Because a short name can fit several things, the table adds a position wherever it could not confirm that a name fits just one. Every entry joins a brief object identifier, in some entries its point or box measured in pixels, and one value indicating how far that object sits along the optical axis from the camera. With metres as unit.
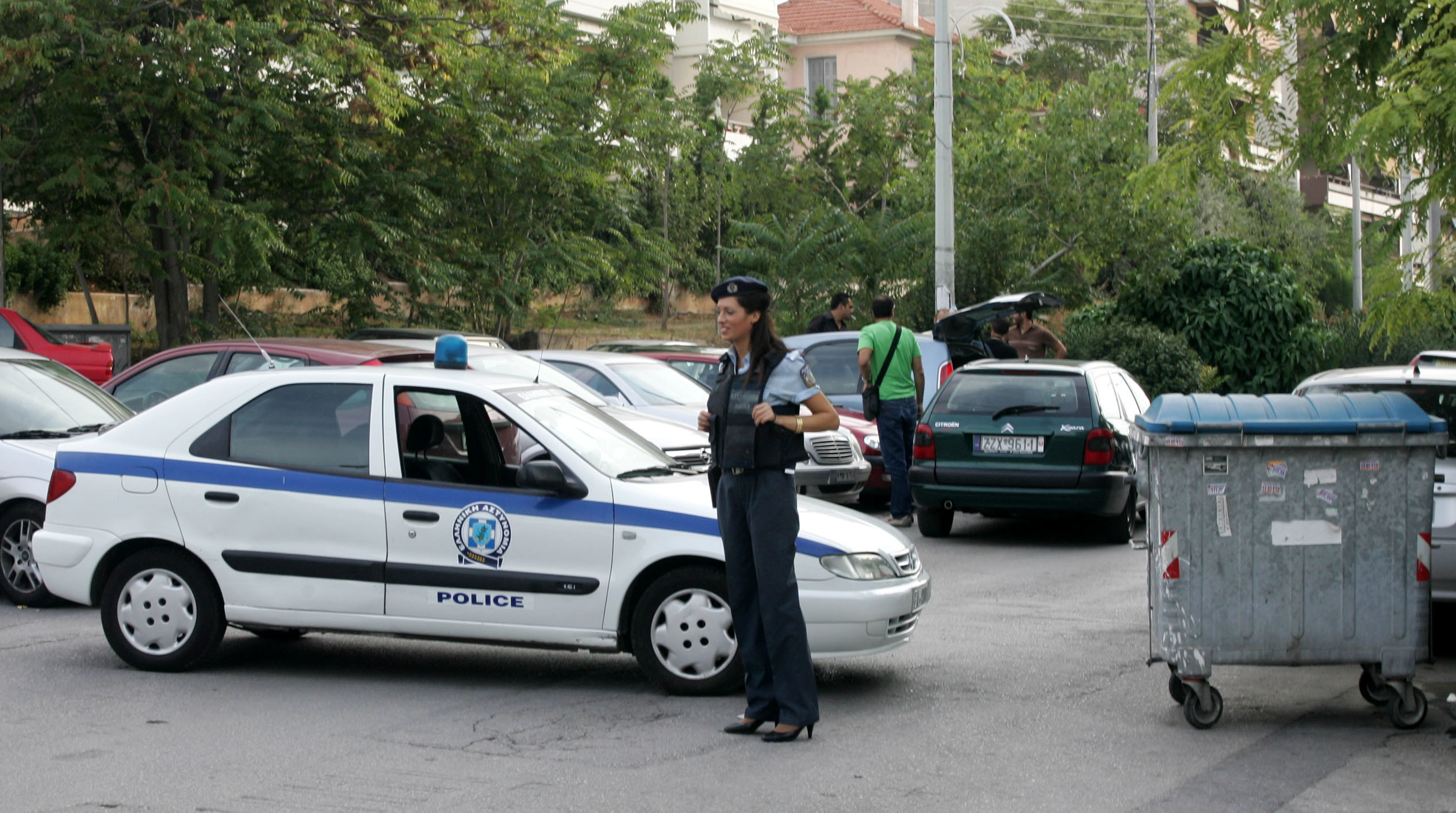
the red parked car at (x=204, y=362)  11.60
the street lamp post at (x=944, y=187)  17.95
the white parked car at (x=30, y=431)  9.25
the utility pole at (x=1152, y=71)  29.02
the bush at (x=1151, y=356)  22.62
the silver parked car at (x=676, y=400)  13.09
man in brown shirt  16.20
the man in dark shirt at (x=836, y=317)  16.64
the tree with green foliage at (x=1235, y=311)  24.19
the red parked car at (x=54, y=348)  16.09
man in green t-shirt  13.00
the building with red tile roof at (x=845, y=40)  52.53
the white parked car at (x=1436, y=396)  7.41
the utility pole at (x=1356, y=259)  40.66
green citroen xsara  12.09
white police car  6.82
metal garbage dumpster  6.27
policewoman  6.04
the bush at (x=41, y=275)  22.89
